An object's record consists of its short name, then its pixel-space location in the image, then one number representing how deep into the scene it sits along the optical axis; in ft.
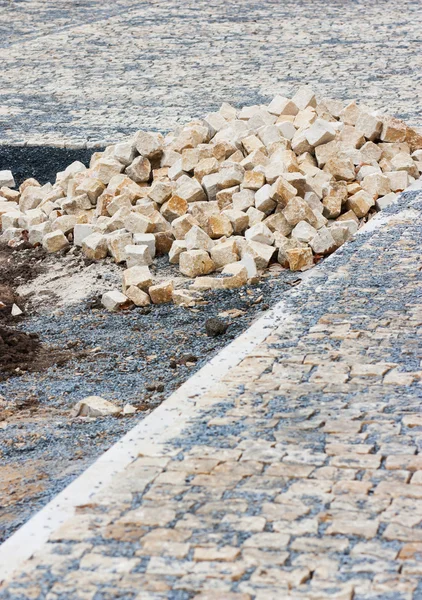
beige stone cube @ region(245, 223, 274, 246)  55.77
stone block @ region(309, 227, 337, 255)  55.26
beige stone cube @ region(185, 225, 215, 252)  55.62
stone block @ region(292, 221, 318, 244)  55.93
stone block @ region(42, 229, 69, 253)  60.85
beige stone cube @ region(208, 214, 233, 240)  57.31
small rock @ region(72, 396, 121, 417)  37.11
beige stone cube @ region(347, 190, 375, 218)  59.77
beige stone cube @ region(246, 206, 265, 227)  57.57
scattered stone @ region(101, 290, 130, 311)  50.57
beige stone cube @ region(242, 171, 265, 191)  60.08
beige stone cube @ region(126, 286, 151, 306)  50.72
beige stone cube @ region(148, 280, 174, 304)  50.60
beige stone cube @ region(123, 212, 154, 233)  57.72
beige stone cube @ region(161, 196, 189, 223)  59.47
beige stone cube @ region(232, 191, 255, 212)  59.21
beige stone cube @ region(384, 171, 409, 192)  62.49
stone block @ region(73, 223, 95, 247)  60.18
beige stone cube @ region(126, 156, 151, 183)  64.39
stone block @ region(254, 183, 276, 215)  57.57
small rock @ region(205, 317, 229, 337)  45.21
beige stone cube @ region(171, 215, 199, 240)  57.52
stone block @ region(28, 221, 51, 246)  62.39
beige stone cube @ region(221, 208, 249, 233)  57.67
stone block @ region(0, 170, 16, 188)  76.79
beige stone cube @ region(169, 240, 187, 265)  55.98
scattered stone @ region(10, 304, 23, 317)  51.90
